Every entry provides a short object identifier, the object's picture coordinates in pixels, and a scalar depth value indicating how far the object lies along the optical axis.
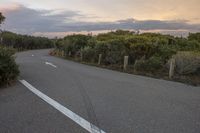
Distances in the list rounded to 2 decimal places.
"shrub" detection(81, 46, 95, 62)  15.95
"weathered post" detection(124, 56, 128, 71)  11.33
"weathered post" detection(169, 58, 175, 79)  8.68
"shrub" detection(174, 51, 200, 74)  8.92
